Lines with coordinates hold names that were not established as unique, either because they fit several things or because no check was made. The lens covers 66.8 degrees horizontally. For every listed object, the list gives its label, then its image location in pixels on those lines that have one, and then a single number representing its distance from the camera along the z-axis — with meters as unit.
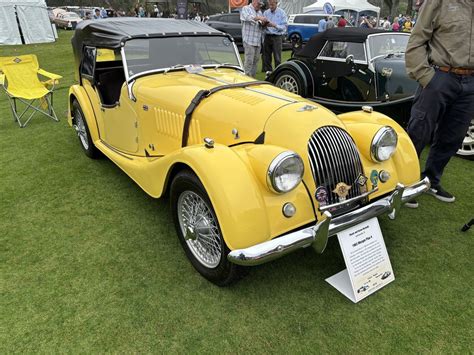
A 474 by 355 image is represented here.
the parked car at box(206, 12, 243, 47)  16.03
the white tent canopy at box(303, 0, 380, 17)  20.46
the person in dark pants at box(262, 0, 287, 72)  8.57
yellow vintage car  2.21
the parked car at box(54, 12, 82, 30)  31.12
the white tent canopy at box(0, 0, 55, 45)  17.32
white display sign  2.41
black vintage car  5.29
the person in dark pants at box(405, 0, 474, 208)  3.00
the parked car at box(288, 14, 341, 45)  18.00
